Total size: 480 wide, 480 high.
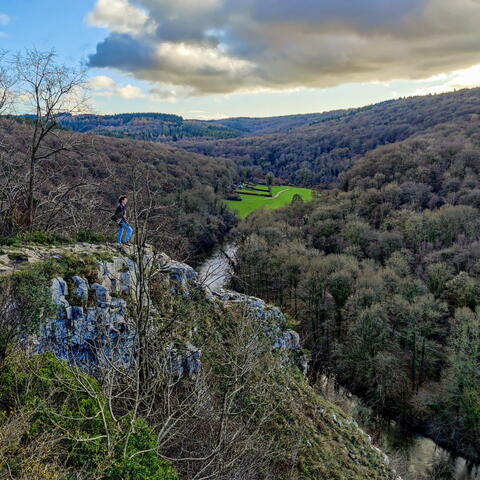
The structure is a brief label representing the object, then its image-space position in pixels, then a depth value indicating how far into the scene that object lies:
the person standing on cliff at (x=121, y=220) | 11.44
